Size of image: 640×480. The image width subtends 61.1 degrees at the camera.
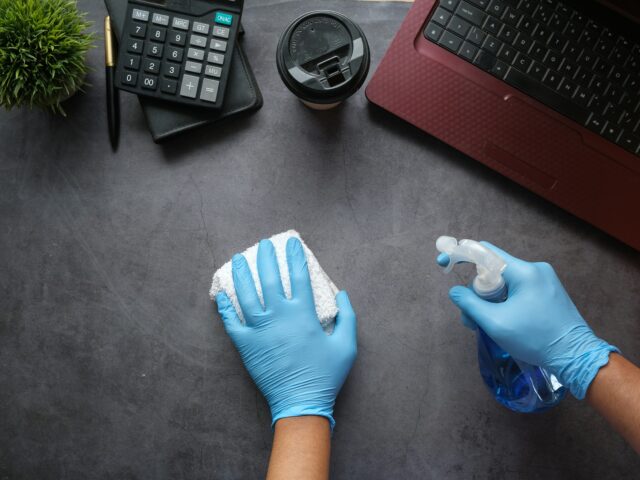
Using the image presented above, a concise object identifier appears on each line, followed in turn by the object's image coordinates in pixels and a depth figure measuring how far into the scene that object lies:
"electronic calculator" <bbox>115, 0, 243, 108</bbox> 0.78
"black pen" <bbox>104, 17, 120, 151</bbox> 0.81
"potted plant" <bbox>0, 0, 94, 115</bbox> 0.71
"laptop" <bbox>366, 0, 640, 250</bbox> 0.77
